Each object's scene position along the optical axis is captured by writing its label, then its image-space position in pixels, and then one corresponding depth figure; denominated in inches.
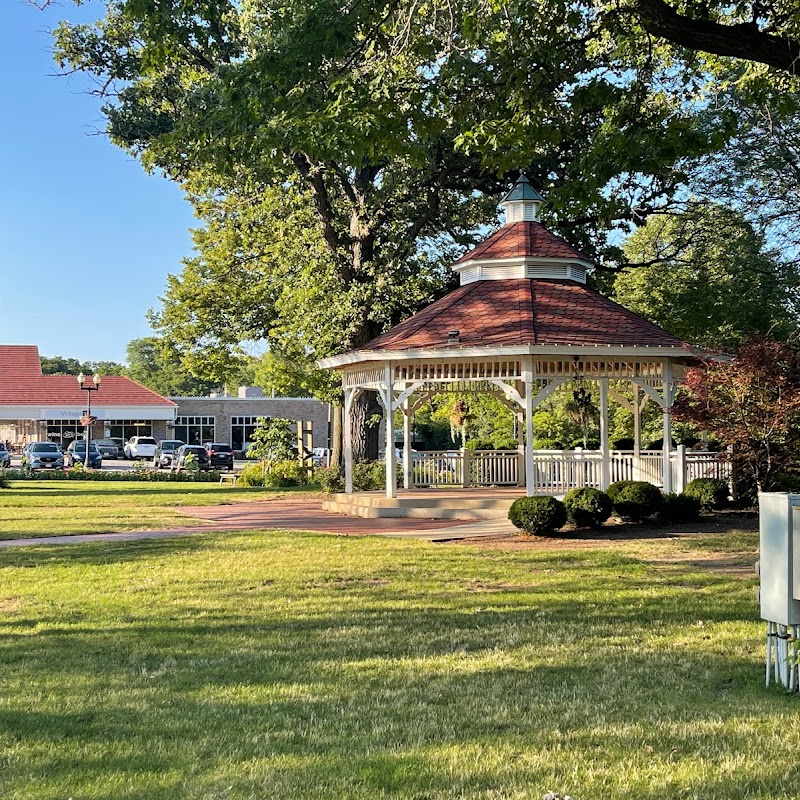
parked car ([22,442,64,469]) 1906.7
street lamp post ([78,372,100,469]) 1784.9
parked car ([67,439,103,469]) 1992.9
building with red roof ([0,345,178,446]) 2600.9
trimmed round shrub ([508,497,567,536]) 680.4
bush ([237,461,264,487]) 1409.9
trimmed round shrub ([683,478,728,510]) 793.6
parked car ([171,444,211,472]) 1888.5
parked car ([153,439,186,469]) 2229.9
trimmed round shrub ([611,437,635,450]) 1237.7
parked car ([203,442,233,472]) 2145.7
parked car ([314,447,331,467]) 2304.1
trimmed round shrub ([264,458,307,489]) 1397.6
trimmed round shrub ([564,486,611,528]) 705.6
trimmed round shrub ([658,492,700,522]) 753.6
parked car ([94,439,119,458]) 2647.6
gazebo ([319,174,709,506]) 821.2
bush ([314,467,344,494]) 1136.2
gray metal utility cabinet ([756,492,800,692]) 275.4
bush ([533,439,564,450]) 1400.1
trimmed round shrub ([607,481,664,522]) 739.4
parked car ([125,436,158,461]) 2618.1
